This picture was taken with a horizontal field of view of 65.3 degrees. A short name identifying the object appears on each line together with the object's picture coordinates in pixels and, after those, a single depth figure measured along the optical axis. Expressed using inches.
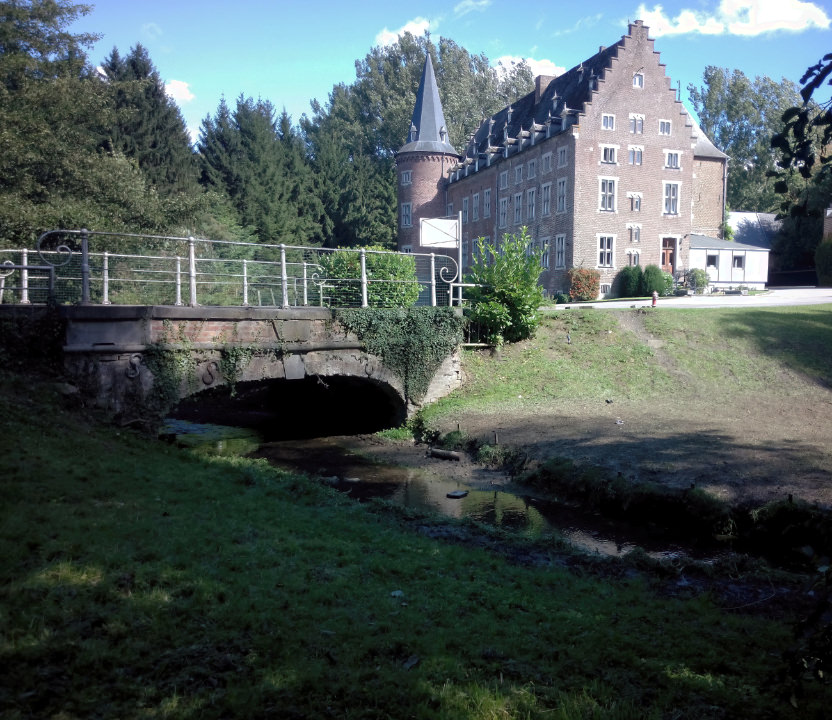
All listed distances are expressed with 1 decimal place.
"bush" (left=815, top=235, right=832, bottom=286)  1531.7
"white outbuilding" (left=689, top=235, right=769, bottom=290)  1601.9
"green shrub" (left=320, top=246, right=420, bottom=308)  706.2
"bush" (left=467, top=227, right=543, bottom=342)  726.5
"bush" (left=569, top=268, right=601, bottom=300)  1395.2
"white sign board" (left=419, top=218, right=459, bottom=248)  705.6
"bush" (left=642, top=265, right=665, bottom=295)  1382.9
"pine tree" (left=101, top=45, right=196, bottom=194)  1348.4
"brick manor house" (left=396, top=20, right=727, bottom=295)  1453.0
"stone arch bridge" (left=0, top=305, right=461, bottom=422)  432.8
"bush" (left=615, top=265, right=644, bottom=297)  1424.7
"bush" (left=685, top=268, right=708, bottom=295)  1433.3
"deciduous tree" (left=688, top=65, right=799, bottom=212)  2465.6
